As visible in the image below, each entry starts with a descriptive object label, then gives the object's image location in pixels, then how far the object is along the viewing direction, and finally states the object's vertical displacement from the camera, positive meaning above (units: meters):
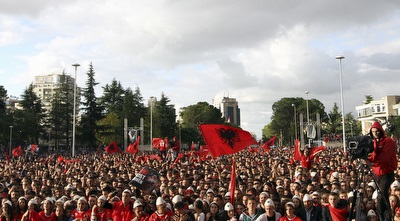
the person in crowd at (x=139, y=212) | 7.91 -1.13
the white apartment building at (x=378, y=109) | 82.88 +7.21
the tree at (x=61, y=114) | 65.06 +5.29
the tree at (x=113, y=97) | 75.38 +8.97
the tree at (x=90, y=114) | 63.41 +5.27
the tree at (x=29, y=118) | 59.59 +4.47
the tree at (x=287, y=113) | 104.94 +8.26
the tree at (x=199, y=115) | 99.49 +7.81
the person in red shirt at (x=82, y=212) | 8.52 -1.20
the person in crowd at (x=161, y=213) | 7.54 -1.10
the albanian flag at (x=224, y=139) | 12.53 +0.26
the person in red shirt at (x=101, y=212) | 8.38 -1.18
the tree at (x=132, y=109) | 73.00 +6.75
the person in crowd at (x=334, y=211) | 7.31 -1.06
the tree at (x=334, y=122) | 89.06 +5.00
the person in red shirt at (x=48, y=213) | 8.41 -1.18
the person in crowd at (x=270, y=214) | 7.18 -1.07
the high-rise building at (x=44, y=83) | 169.24 +26.15
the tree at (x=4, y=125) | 56.29 +3.28
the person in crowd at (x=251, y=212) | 7.55 -1.10
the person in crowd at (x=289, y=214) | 7.07 -1.07
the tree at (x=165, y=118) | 72.25 +5.06
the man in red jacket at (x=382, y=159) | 7.00 -0.20
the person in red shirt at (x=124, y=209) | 8.49 -1.14
